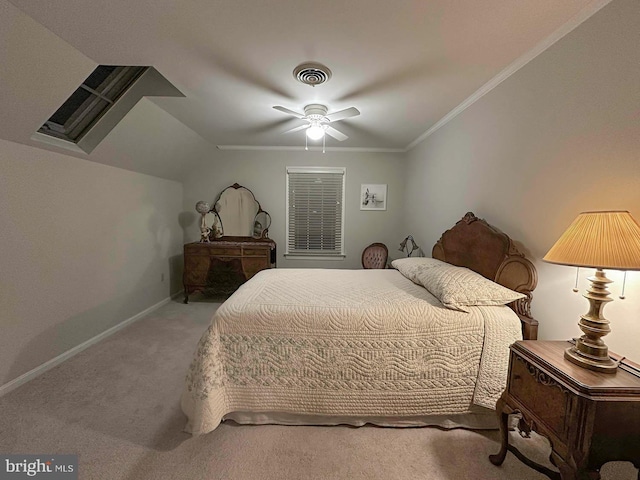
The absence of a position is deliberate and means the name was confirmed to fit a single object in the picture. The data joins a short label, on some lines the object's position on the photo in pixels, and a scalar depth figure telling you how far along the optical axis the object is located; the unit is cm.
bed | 165
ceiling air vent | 198
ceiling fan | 246
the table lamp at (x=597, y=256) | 105
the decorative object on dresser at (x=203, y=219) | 421
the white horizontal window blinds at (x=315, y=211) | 452
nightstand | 101
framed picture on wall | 452
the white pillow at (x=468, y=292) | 174
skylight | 241
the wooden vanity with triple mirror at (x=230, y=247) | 397
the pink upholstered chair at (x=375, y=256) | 438
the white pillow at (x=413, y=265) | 241
